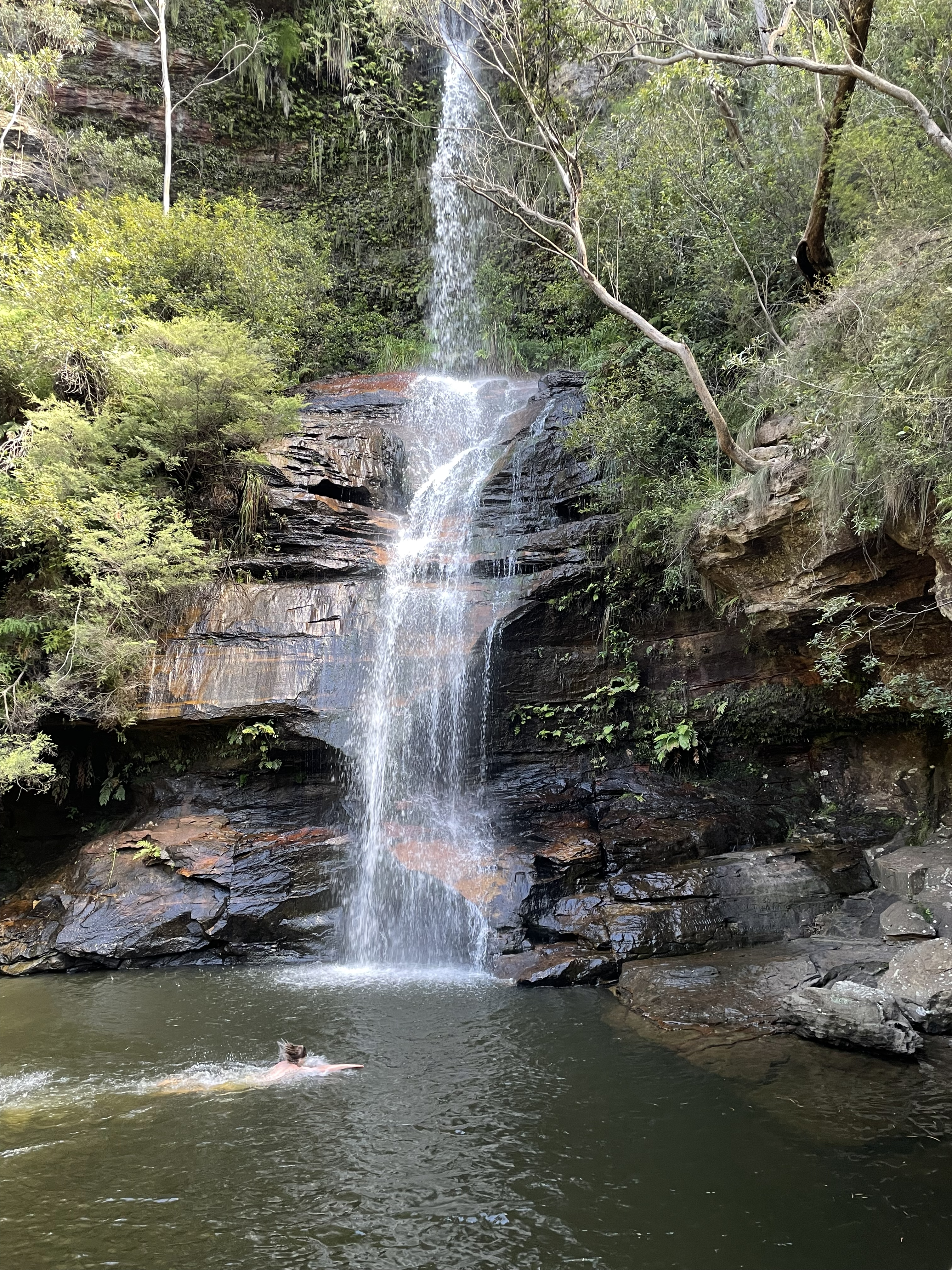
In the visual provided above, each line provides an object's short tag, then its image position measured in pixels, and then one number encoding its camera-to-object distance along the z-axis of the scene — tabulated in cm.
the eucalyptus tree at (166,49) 1961
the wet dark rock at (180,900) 929
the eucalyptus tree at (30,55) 1669
